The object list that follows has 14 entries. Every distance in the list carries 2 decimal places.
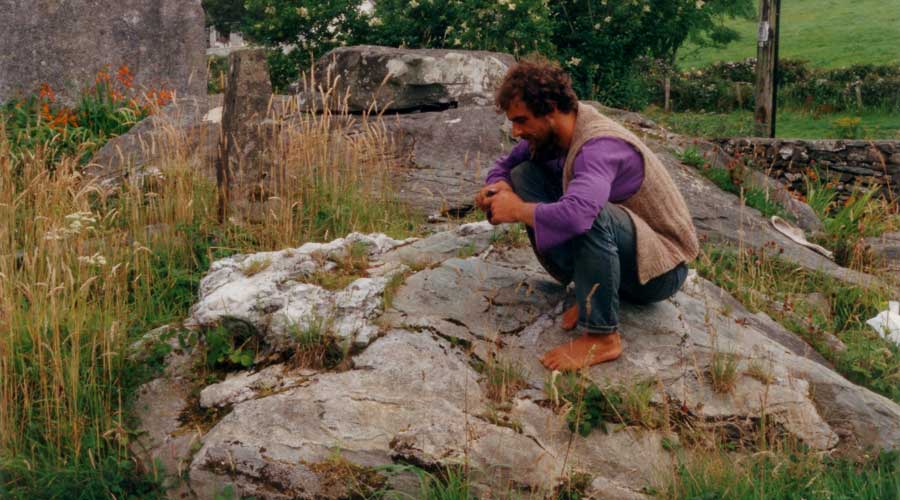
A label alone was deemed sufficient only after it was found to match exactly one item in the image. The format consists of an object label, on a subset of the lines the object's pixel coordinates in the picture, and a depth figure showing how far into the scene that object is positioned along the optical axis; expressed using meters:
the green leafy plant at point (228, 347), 4.34
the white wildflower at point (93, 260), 4.41
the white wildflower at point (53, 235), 4.48
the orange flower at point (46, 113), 9.51
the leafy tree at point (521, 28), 12.00
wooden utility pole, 12.41
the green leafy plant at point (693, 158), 8.44
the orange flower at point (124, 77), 10.91
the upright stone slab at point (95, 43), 10.66
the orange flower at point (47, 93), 10.41
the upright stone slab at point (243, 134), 6.31
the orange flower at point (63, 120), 9.54
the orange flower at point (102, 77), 10.92
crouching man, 3.97
